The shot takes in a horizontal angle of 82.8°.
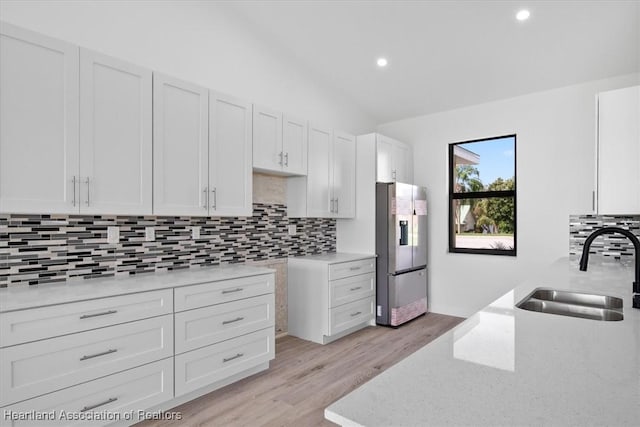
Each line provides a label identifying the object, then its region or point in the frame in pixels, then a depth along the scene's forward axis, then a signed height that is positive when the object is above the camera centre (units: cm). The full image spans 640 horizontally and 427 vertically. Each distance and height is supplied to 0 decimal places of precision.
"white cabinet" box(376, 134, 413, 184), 434 +65
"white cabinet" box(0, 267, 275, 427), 177 -81
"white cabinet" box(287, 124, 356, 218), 381 +35
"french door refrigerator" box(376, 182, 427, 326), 412 -46
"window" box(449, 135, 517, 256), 434 +21
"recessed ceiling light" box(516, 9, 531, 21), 296 +164
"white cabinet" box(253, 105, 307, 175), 321 +65
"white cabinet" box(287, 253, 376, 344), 363 -88
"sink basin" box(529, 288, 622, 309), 175 -44
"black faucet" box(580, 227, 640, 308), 146 -14
